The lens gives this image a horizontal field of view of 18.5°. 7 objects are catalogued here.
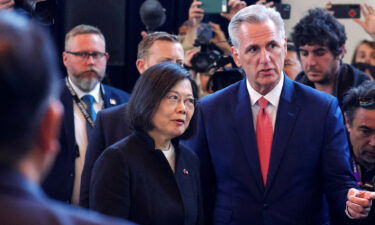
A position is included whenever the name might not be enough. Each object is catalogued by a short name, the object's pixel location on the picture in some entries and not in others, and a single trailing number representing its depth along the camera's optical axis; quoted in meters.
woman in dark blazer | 3.62
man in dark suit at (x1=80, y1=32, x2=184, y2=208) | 4.59
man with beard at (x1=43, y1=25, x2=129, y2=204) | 5.57
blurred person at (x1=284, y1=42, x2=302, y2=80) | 6.90
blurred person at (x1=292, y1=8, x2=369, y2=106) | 5.51
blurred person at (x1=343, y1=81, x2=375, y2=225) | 4.47
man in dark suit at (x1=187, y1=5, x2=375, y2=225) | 3.96
